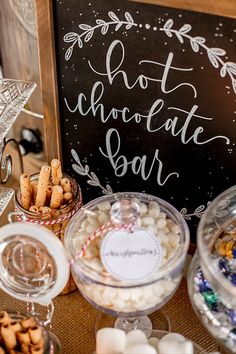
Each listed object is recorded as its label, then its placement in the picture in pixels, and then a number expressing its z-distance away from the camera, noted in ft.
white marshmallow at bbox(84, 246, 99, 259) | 2.46
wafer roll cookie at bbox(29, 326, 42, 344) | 2.36
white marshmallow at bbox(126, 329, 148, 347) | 2.45
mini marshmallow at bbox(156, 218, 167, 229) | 2.57
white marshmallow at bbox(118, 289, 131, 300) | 2.39
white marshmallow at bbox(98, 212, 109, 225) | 2.60
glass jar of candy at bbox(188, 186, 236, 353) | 2.33
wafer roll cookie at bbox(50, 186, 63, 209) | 2.83
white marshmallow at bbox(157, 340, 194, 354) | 2.39
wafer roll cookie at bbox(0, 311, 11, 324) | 2.38
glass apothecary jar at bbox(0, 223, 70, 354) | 2.39
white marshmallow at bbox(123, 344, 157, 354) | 2.36
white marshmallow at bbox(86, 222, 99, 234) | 2.57
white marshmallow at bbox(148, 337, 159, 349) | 2.54
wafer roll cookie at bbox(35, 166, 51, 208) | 2.83
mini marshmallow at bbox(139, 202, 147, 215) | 2.60
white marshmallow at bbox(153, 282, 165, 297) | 2.43
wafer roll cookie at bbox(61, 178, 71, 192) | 2.91
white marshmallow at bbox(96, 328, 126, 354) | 2.43
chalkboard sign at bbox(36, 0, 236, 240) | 2.56
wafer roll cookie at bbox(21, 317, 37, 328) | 2.41
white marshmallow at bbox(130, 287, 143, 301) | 2.39
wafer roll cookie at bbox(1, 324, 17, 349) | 2.35
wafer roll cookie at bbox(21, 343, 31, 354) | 2.38
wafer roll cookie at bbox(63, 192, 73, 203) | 2.89
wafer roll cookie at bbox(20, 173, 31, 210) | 2.84
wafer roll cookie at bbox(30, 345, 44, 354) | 2.36
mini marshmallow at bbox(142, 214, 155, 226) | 2.53
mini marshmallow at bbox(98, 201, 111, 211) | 2.67
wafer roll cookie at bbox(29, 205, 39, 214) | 2.83
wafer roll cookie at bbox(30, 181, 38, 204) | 2.95
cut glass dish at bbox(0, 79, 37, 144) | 3.12
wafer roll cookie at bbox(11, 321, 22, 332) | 2.38
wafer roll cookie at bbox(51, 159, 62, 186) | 2.88
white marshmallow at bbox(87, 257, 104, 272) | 2.41
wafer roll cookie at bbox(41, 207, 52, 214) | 2.82
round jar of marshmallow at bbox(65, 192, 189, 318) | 2.37
